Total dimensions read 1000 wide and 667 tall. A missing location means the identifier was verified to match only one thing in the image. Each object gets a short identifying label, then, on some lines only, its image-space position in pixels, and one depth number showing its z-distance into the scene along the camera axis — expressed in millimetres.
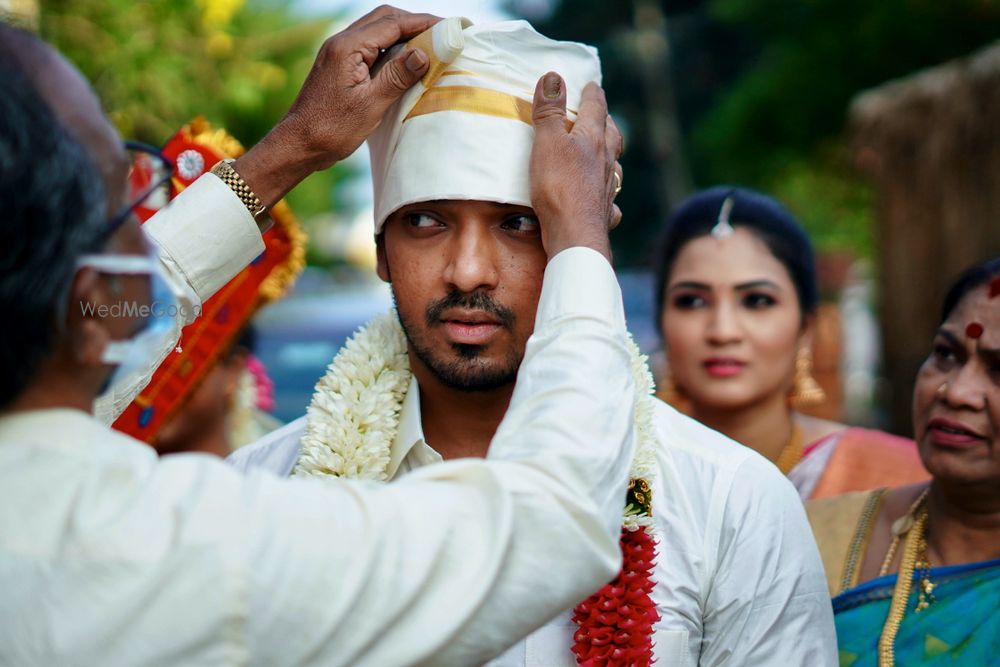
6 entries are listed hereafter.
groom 2135
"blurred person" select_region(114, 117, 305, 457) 3189
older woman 2586
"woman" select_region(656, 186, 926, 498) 3588
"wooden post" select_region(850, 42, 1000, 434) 6941
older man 1323
